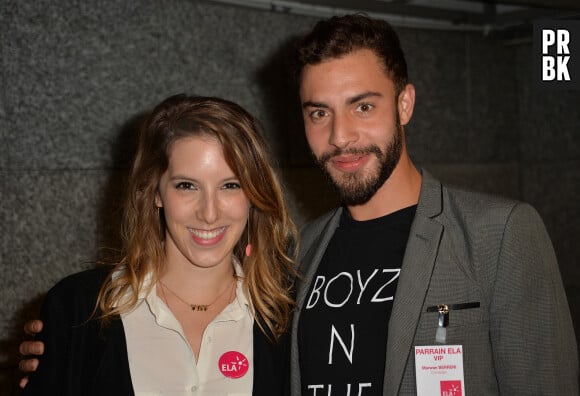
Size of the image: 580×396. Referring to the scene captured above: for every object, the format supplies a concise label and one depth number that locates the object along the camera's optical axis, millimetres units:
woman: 1929
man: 1860
